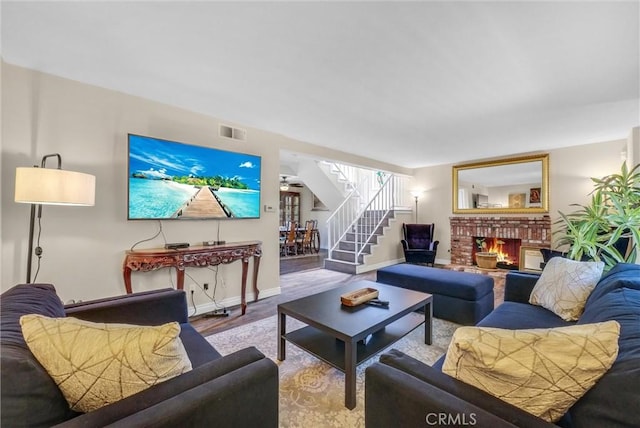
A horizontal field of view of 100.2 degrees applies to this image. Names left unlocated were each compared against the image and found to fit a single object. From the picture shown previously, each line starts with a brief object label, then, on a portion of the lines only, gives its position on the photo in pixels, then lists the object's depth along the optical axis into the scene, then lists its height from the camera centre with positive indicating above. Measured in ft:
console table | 8.18 -1.34
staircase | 17.66 -0.37
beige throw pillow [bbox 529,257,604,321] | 5.92 -1.55
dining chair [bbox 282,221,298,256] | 23.76 -2.03
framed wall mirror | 16.29 +2.27
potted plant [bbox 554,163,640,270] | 7.23 +0.03
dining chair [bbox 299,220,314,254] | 25.25 -1.85
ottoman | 8.68 -2.42
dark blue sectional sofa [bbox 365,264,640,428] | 2.40 -1.83
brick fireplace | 16.10 -0.76
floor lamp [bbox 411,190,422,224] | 21.63 +2.13
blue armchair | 17.95 -1.74
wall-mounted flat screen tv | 8.74 +1.32
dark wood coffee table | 5.32 -2.34
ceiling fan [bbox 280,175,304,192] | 27.25 +3.91
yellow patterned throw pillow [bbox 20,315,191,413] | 2.67 -1.43
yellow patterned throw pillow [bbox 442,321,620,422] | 2.57 -1.42
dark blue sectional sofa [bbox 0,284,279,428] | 2.38 -1.84
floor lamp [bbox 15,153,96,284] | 5.79 +0.66
